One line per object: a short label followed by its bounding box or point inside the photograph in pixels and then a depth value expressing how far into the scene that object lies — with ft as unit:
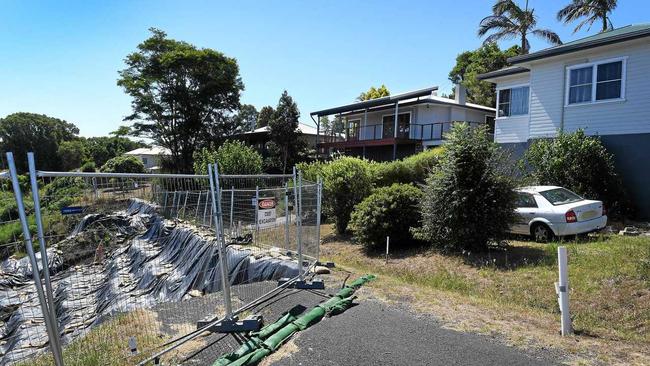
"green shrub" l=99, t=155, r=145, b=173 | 126.62
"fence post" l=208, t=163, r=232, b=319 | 16.99
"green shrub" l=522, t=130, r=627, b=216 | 45.60
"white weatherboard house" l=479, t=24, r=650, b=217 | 46.65
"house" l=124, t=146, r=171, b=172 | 197.88
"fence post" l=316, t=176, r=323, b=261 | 27.61
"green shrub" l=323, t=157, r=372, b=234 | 49.11
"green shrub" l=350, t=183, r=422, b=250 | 38.91
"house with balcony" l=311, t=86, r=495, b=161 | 94.79
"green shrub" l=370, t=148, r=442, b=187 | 53.26
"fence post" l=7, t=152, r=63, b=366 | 11.02
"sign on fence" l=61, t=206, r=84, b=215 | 13.32
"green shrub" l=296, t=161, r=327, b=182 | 56.49
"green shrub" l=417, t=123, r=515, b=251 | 32.45
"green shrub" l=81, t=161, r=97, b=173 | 156.89
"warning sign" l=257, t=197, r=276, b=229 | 25.48
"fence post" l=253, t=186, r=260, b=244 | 25.39
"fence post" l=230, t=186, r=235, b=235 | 27.55
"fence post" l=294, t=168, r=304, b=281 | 24.39
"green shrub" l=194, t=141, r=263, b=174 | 65.72
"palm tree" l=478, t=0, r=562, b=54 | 104.58
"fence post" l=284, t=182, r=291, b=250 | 26.13
